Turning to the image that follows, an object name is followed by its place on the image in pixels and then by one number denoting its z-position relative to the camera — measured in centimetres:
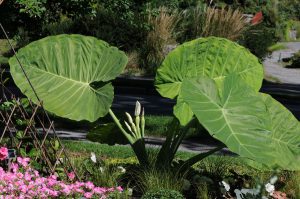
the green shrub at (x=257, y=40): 2188
